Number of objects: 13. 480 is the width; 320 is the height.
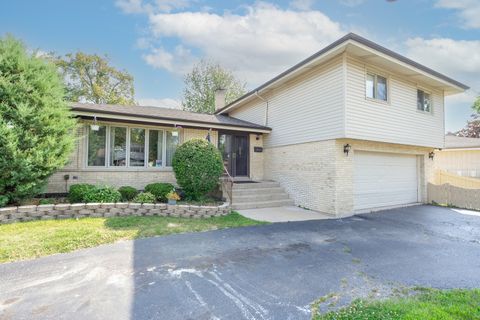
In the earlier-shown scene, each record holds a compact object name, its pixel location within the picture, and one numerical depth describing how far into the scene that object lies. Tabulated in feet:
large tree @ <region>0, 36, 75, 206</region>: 20.21
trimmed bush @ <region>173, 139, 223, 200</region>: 26.68
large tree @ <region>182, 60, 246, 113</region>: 81.10
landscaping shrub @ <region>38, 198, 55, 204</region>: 22.74
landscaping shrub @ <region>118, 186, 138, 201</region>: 26.81
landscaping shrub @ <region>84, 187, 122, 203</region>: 23.23
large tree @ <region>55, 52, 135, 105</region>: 73.87
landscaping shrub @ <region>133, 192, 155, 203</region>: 25.02
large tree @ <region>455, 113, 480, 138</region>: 102.63
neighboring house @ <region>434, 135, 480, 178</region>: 56.08
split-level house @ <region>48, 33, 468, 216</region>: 26.27
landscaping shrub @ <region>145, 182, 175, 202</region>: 27.30
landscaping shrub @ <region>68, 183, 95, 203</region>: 23.63
